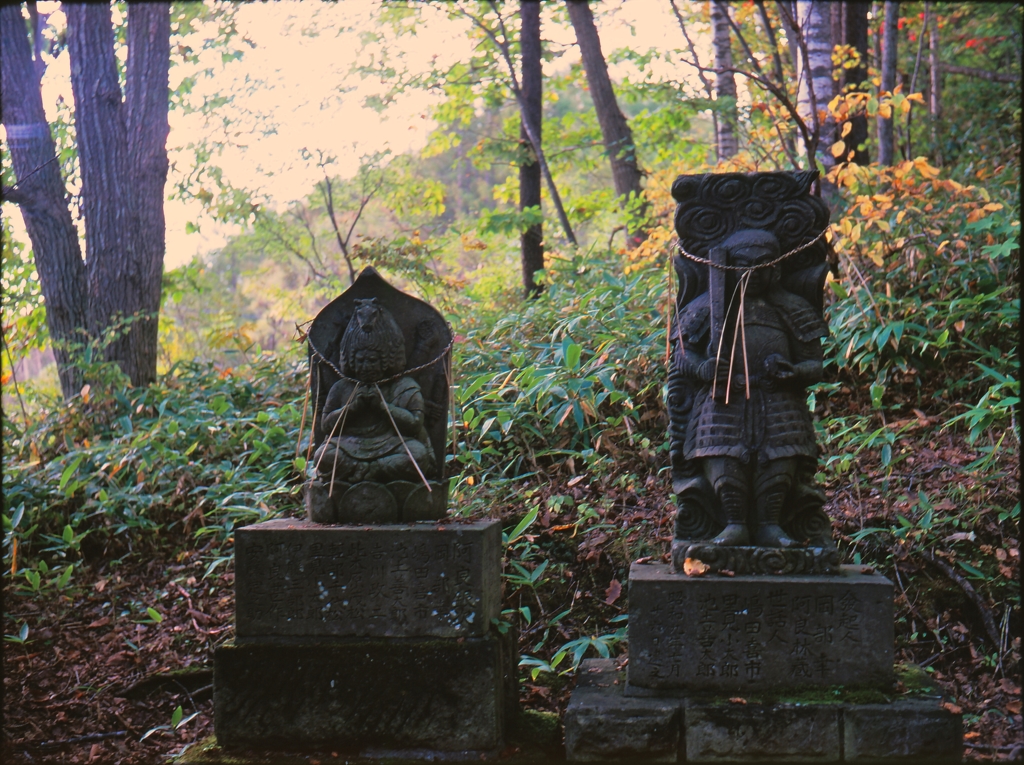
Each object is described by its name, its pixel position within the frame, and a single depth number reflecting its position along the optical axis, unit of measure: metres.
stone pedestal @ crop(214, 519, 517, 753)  3.42
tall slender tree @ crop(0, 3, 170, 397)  8.42
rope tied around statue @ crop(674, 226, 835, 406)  3.42
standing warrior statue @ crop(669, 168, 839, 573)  3.35
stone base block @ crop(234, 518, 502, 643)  3.50
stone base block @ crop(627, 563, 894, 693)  3.13
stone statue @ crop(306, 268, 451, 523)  3.72
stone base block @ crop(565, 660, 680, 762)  3.06
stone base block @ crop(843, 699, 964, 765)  2.94
